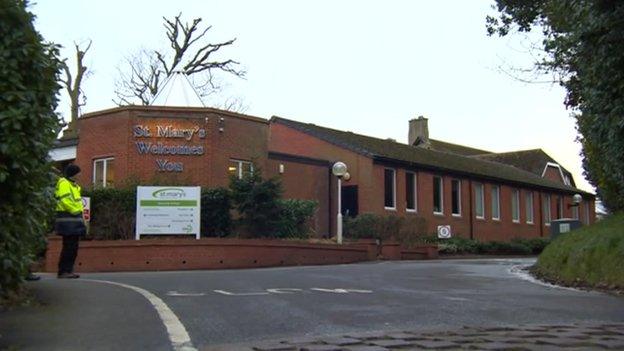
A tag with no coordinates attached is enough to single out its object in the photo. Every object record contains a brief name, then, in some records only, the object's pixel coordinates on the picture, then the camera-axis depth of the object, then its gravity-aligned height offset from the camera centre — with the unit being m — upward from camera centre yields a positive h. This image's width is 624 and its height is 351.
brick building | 25.16 +3.36
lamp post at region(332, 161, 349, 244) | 23.83 +2.48
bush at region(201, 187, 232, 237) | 22.25 +0.95
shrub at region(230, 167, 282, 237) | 21.75 +1.30
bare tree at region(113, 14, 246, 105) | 46.06 +12.51
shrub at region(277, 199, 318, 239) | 22.69 +0.93
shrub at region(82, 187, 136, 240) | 21.09 +0.92
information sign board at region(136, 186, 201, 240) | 20.78 +1.08
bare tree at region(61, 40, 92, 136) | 44.94 +9.92
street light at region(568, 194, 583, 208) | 45.25 +3.03
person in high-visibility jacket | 11.30 +0.49
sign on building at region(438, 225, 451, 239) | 32.94 +0.68
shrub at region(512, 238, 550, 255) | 37.31 +0.22
